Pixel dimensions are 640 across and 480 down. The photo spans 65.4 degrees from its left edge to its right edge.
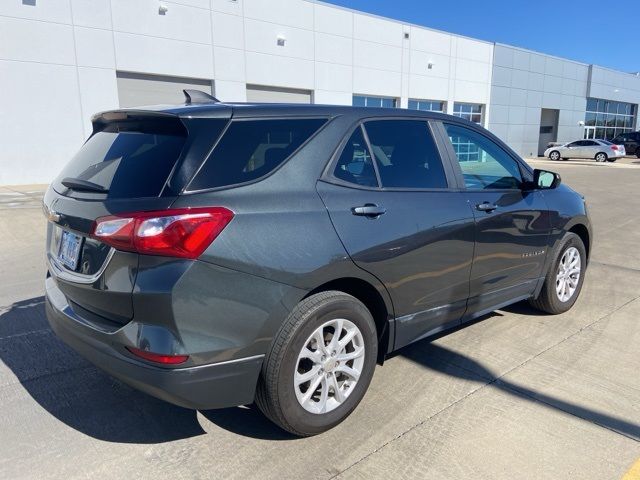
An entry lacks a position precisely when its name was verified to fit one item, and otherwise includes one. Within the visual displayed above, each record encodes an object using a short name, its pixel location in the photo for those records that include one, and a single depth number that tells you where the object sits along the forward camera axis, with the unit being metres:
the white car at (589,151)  34.81
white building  16.00
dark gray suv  2.29
